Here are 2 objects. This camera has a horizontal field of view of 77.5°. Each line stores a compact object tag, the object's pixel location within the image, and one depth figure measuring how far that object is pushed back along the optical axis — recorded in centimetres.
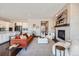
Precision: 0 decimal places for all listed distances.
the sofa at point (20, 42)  229
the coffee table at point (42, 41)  330
